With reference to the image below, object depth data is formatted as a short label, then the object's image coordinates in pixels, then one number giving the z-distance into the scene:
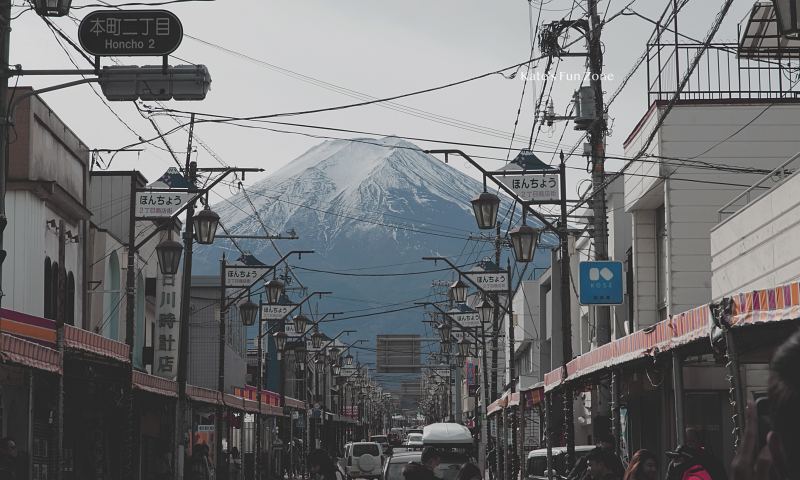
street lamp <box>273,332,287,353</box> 50.77
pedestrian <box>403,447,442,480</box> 12.15
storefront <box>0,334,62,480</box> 14.64
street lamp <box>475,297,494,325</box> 44.09
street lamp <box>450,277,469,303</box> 38.76
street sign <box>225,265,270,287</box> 36.00
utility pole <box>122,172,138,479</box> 25.05
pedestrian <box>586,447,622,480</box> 12.34
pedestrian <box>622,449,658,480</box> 11.04
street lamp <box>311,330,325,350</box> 63.88
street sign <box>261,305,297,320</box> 43.72
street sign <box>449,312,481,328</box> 51.05
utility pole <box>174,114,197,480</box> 30.73
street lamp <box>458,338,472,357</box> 61.06
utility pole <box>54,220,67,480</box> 16.27
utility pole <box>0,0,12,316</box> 13.77
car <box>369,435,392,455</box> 95.56
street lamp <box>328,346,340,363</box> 84.93
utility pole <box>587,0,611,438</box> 23.50
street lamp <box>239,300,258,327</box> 39.24
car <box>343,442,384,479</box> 53.09
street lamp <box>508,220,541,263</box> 25.25
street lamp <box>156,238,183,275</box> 26.94
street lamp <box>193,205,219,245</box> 27.08
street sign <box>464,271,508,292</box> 38.75
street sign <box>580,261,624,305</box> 24.84
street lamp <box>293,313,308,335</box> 50.34
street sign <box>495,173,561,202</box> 24.09
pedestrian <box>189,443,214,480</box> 30.12
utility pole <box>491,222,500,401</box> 42.54
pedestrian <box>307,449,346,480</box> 18.42
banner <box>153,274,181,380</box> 49.72
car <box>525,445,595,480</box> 27.62
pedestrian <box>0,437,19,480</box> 14.90
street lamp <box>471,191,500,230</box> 23.55
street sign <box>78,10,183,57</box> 13.63
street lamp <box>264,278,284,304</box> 39.31
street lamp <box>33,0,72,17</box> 13.67
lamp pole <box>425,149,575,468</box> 24.73
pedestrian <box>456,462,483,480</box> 13.50
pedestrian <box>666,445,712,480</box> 10.27
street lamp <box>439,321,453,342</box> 58.55
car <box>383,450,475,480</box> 26.83
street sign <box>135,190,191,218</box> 28.12
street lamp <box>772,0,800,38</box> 16.44
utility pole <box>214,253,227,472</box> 38.41
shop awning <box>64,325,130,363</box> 17.72
